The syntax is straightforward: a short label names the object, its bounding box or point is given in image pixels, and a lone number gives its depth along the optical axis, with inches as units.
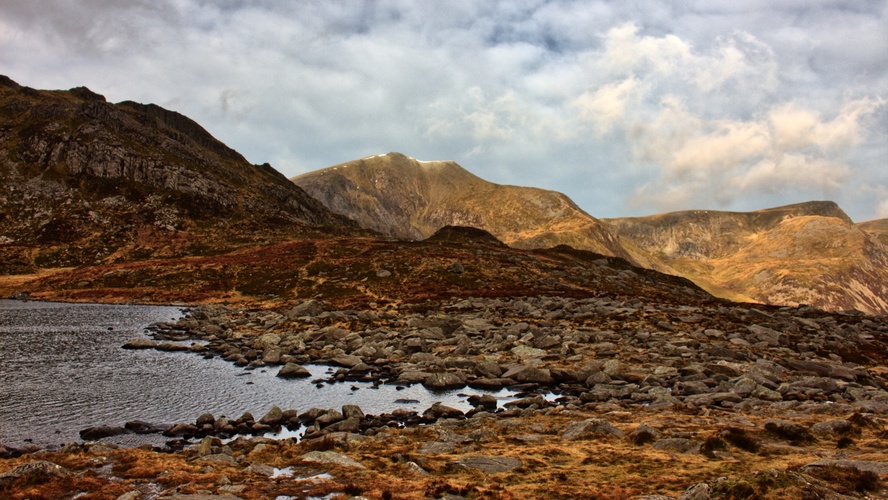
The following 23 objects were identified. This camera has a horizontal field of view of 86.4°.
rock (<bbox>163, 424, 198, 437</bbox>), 968.3
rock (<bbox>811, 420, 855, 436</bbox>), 814.5
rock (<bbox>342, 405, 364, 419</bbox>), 1071.6
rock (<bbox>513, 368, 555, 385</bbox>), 1412.4
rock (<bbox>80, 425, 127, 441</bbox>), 935.7
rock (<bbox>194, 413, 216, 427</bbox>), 1019.9
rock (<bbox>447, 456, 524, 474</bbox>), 714.2
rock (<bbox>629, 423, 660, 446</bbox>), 828.0
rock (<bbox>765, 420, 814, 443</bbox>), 800.9
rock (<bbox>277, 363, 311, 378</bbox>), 1497.3
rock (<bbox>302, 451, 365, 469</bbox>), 736.3
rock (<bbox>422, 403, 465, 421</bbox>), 1099.9
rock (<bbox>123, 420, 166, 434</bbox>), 981.0
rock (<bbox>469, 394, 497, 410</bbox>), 1196.5
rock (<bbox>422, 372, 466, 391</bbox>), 1393.9
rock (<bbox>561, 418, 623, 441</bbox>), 884.6
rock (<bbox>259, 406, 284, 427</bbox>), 1034.2
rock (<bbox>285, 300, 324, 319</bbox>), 2618.1
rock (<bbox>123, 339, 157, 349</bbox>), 1898.4
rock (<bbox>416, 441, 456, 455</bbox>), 824.3
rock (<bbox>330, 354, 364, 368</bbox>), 1634.5
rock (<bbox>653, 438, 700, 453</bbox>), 776.3
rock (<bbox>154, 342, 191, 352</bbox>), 1875.0
